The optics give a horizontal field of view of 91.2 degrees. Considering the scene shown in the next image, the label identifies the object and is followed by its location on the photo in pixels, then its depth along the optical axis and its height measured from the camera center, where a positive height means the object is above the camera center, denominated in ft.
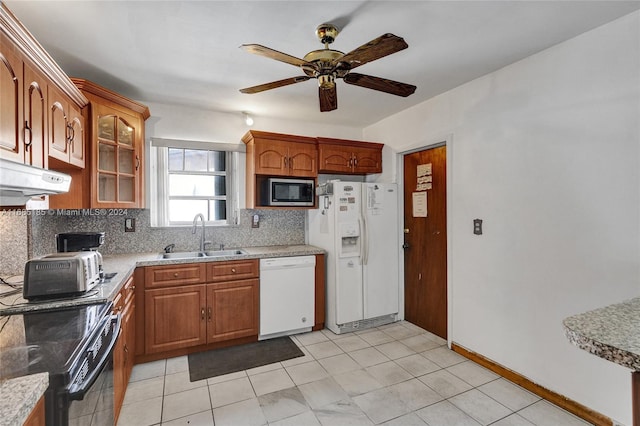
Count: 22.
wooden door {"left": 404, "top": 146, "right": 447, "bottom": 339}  10.62 -1.09
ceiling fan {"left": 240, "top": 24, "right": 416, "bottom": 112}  5.25 +2.73
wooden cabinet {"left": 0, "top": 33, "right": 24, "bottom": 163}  4.62 +1.70
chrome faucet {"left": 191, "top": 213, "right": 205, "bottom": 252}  10.94 -0.54
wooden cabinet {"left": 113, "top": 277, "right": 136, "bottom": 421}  6.25 -3.01
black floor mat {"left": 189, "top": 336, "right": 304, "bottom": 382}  8.66 -4.37
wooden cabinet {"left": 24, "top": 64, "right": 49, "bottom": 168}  5.32 +1.69
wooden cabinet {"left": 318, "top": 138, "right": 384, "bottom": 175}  12.17 +2.19
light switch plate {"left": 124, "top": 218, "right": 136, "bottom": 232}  10.34 -0.43
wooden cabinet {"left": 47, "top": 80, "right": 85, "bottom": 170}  6.21 +1.77
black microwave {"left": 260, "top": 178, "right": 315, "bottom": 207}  11.26 +0.70
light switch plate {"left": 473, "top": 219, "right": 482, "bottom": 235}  8.84 -0.45
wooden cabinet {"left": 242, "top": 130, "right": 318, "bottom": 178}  11.10 +2.10
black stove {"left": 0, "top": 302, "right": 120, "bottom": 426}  3.17 -1.64
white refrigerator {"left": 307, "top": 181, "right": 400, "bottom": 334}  11.17 -1.48
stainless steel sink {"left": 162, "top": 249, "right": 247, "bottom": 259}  10.74 -1.45
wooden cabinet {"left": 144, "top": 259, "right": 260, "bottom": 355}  9.04 -2.85
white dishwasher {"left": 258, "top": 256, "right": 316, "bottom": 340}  10.42 -2.87
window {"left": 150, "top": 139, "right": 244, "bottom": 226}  11.04 +0.99
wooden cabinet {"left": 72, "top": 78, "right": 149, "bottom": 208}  8.05 +1.82
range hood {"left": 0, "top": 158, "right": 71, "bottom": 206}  3.21 +0.36
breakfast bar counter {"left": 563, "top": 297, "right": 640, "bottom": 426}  2.95 -1.30
